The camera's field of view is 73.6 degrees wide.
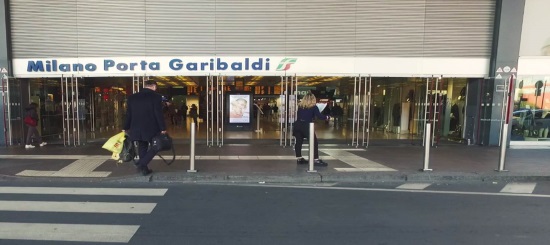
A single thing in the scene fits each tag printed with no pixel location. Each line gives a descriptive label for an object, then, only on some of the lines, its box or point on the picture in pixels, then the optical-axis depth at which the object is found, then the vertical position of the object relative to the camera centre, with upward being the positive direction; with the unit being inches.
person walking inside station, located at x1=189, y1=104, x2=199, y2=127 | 761.0 -29.7
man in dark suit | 274.7 -14.0
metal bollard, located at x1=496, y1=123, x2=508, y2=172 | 311.9 -42.7
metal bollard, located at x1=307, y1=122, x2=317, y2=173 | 303.3 -34.1
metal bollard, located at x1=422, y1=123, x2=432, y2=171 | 304.6 -37.7
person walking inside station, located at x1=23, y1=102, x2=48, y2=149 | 435.8 -32.7
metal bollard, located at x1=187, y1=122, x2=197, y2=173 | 294.4 -45.3
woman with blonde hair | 327.9 -13.9
